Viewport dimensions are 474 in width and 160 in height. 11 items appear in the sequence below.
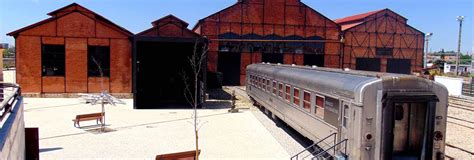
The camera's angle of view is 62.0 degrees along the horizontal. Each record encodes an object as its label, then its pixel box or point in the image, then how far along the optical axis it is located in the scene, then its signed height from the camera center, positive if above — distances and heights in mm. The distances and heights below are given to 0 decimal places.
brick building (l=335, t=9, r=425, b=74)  43312 +2133
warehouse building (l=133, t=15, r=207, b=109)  24312 -430
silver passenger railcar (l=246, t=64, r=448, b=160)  9266 -1301
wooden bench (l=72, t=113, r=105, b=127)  18000 -2764
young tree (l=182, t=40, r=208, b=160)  24969 +223
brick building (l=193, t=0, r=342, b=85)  39812 +2586
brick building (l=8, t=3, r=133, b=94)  28375 +216
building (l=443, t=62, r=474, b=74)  86250 -762
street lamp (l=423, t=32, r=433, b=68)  42188 +2676
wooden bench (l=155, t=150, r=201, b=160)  10852 -2738
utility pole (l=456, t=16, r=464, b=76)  56969 +6427
